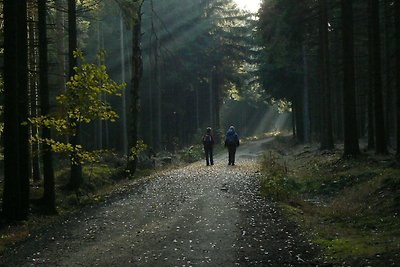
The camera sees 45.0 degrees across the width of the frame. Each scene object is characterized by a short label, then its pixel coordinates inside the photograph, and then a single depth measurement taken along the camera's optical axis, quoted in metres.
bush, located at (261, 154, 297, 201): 14.02
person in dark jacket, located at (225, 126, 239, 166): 25.52
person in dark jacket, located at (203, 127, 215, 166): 26.05
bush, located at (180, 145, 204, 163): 32.69
